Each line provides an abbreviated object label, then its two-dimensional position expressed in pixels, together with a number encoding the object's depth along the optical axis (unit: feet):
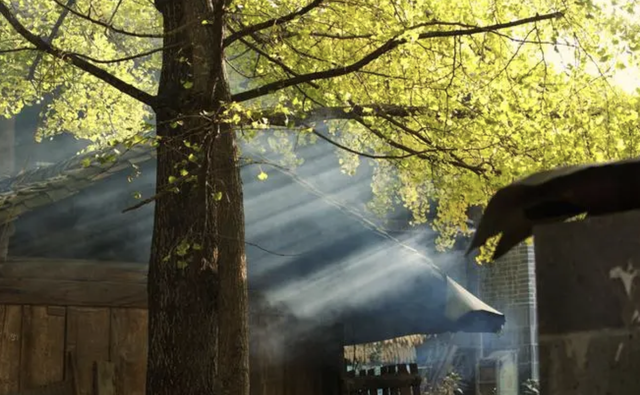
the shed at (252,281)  24.97
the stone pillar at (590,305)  9.62
